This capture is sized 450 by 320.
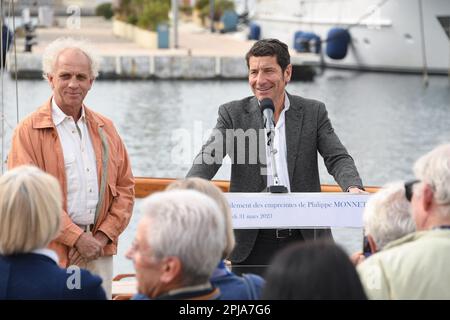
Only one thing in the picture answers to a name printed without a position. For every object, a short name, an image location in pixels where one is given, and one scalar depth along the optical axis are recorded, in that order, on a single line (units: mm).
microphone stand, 7412
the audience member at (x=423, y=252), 5546
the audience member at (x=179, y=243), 5192
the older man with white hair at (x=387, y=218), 5939
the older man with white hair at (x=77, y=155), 7910
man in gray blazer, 7975
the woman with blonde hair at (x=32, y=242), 5778
